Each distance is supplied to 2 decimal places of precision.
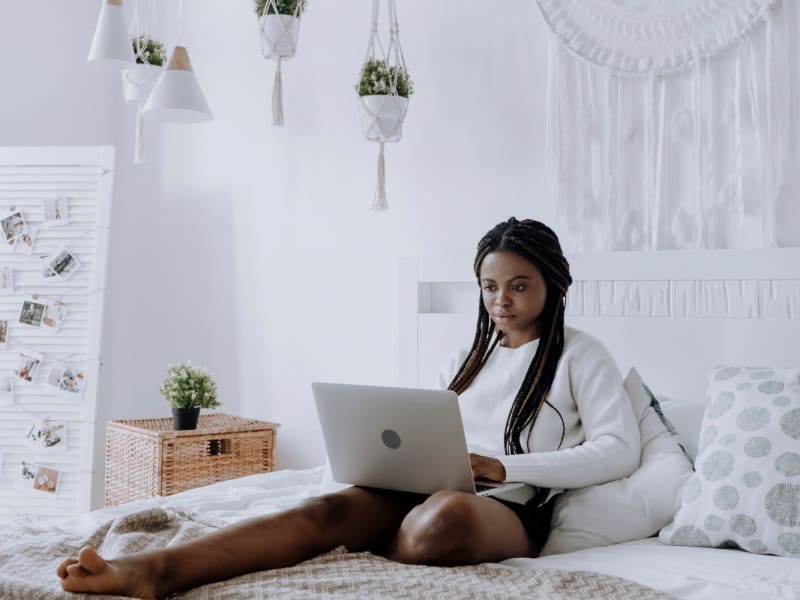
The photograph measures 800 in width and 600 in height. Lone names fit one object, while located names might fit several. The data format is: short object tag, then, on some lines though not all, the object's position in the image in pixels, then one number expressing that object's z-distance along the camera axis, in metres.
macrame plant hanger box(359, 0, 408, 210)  2.64
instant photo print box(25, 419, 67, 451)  3.08
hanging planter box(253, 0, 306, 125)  2.62
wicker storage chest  2.76
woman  1.39
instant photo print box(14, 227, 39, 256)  3.14
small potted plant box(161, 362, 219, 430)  2.85
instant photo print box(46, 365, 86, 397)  3.11
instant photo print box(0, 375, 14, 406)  3.10
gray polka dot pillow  1.63
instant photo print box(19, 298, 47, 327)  3.12
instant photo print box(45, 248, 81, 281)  3.14
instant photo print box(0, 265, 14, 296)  3.13
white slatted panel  3.08
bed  1.36
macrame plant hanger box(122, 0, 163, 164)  2.85
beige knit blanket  1.30
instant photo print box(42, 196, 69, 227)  3.15
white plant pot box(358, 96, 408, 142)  2.63
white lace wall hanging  2.22
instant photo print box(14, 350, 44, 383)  3.10
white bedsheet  1.39
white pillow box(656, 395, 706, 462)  2.00
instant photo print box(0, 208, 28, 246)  3.14
